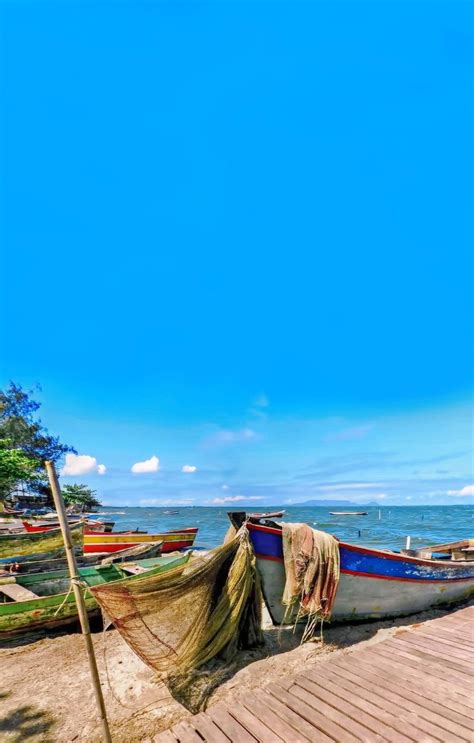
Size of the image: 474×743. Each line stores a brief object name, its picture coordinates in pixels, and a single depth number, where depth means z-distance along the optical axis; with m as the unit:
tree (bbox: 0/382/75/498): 47.94
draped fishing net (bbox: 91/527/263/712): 5.09
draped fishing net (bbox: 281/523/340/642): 6.58
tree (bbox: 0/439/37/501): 26.16
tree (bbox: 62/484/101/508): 50.19
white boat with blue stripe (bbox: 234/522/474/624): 6.74
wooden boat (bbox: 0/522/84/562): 15.52
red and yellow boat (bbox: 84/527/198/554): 16.78
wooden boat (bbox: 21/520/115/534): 18.74
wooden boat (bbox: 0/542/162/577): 10.27
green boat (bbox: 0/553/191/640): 7.21
